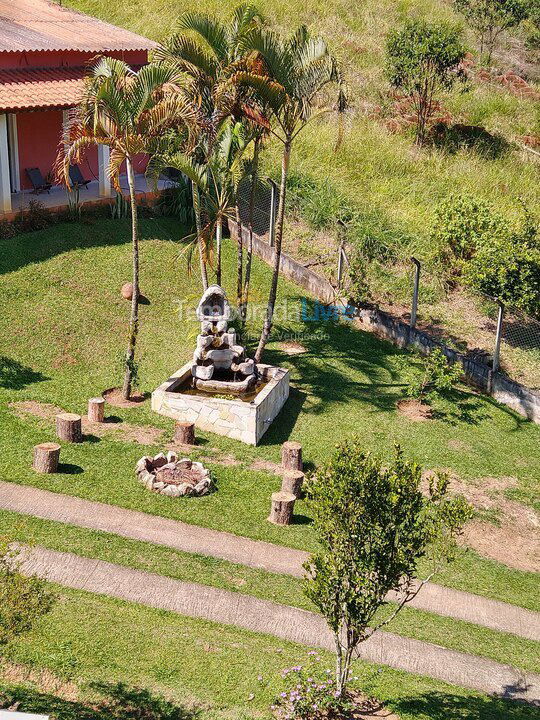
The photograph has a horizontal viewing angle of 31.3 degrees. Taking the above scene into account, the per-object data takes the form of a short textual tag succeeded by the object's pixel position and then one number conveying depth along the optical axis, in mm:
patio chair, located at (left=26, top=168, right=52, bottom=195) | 25047
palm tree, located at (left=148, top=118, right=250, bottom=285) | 18578
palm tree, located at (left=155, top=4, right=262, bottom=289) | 18328
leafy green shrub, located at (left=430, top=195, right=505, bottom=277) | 22766
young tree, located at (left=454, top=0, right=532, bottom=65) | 37812
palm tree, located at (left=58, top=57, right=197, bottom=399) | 16859
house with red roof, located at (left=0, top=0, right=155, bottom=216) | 23453
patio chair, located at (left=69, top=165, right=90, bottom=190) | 25281
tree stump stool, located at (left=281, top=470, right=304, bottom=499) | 15469
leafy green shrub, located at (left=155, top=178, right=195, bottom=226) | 25344
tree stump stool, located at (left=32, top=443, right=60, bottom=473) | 15156
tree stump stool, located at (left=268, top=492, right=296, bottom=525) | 14703
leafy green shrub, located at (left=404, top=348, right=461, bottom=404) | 19312
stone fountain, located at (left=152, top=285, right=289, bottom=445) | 17484
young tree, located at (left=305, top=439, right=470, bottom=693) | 9492
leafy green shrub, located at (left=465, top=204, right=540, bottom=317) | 20625
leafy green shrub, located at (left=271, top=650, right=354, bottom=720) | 10375
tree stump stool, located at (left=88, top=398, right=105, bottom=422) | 17266
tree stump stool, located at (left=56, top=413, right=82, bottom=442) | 16281
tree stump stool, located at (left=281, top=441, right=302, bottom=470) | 16266
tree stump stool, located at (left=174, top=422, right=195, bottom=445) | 16922
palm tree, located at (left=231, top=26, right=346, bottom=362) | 17406
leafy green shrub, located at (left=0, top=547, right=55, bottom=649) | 9664
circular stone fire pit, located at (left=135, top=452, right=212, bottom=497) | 15234
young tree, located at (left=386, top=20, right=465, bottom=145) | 30766
